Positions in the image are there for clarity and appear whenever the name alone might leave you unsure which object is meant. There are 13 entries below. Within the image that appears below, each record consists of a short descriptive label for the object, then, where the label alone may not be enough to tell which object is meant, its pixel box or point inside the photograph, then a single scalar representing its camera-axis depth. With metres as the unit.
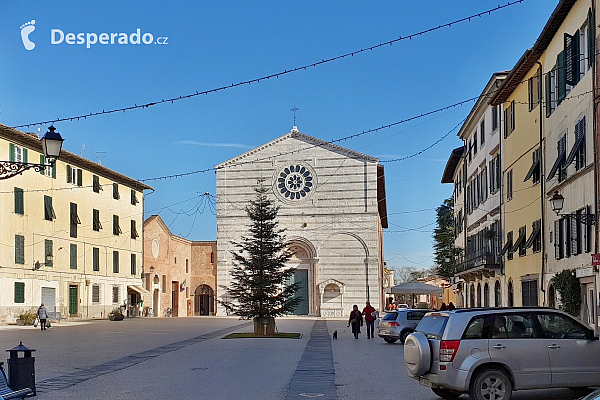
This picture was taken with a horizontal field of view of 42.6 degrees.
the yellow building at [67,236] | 41.78
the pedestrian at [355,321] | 32.12
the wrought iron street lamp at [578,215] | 21.08
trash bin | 12.35
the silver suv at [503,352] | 11.47
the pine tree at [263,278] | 32.47
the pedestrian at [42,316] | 36.97
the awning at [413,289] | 44.16
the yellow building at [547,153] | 22.25
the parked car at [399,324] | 28.80
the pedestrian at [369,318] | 32.86
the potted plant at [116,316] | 51.68
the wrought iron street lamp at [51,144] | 16.12
